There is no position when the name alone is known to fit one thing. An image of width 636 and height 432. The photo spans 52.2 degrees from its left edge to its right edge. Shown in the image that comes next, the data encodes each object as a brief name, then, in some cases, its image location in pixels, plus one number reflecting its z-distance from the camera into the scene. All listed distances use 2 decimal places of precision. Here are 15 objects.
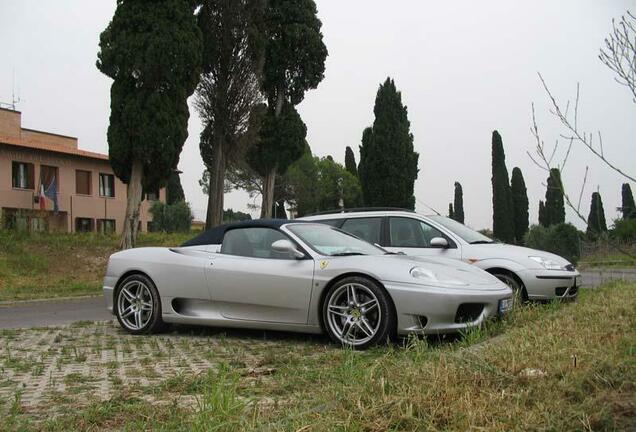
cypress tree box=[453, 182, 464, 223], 62.75
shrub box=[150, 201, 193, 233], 43.38
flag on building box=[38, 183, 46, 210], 36.00
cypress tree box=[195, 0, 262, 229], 24.48
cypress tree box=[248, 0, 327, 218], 26.61
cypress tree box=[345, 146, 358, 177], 68.19
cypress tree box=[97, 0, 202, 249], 20.02
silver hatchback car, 8.22
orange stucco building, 34.94
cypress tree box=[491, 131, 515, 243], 45.88
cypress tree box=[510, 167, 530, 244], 49.75
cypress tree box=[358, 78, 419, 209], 35.00
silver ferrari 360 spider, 5.89
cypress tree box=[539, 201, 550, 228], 54.08
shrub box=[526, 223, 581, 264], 22.28
